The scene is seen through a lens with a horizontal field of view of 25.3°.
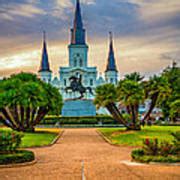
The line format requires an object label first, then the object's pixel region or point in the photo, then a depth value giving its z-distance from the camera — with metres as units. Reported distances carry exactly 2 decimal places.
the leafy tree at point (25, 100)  38.62
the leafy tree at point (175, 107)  51.72
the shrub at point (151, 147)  19.05
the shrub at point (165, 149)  18.91
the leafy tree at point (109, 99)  42.44
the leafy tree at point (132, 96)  40.62
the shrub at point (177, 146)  19.27
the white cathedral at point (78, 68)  129.50
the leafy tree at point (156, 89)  40.69
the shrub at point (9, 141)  19.23
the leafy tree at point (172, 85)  64.38
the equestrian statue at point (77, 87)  72.44
